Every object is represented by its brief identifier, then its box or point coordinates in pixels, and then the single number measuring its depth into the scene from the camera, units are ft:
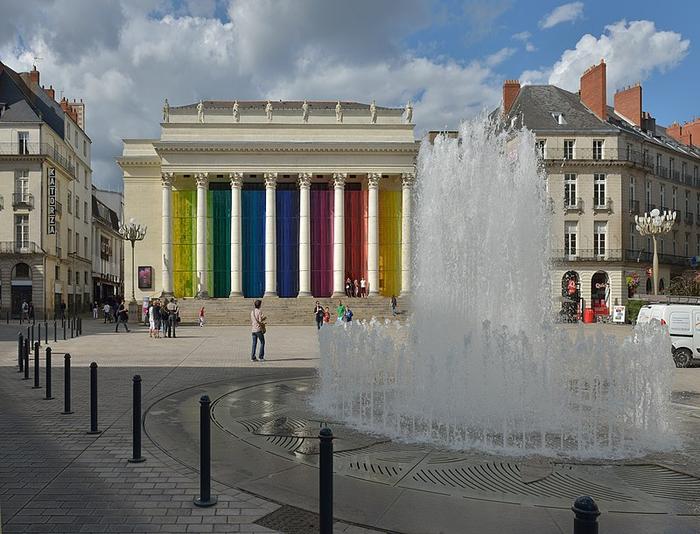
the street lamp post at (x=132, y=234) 141.08
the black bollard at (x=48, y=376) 37.55
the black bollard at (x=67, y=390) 32.76
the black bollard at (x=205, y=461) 18.92
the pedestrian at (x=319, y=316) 99.97
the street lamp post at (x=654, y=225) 115.85
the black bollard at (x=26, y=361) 47.01
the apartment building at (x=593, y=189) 178.50
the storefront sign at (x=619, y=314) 141.11
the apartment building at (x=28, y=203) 172.86
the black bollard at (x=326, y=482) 14.02
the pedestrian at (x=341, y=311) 110.96
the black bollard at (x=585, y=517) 9.39
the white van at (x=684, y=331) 61.72
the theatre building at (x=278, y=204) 164.35
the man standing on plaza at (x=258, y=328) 60.44
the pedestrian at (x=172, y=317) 97.04
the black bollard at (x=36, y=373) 42.22
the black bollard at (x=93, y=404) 28.53
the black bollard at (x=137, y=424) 23.61
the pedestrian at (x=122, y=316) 111.24
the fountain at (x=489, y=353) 28.99
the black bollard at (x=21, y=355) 51.52
